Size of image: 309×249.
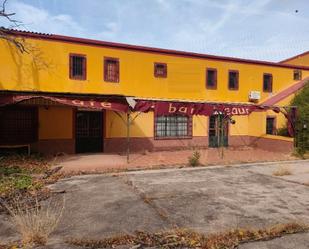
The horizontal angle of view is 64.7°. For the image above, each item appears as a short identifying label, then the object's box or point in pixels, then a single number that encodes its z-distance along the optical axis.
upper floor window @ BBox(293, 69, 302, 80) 18.72
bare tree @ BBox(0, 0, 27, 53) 9.49
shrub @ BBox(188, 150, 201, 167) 10.81
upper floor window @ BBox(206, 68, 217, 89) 16.24
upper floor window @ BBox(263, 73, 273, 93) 17.71
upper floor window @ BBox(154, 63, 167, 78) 15.01
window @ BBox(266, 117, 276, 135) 17.09
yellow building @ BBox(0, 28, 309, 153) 12.16
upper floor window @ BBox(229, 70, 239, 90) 16.86
